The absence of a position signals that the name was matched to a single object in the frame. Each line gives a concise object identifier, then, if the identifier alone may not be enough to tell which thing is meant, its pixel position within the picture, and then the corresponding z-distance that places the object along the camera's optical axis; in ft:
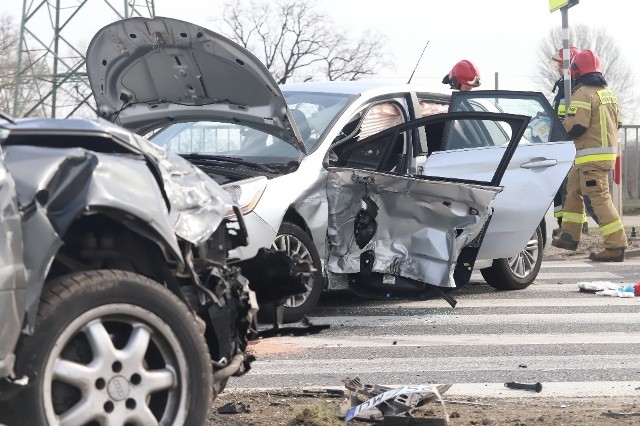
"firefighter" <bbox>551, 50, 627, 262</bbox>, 42.45
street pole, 46.47
